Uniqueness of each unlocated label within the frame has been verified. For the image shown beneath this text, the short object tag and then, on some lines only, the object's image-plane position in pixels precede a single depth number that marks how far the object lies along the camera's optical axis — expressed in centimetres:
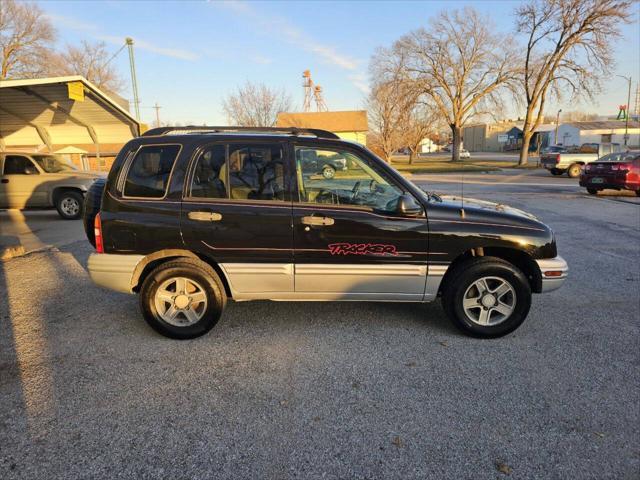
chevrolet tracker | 367
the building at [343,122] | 5225
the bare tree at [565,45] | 2816
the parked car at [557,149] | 2692
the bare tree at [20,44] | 3171
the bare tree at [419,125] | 4044
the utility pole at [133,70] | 2511
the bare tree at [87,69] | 4067
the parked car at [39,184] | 1066
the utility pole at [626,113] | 4642
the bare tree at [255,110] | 3167
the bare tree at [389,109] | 3288
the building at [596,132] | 6288
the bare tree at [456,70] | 3853
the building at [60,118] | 1055
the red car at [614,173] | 1375
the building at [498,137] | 7753
